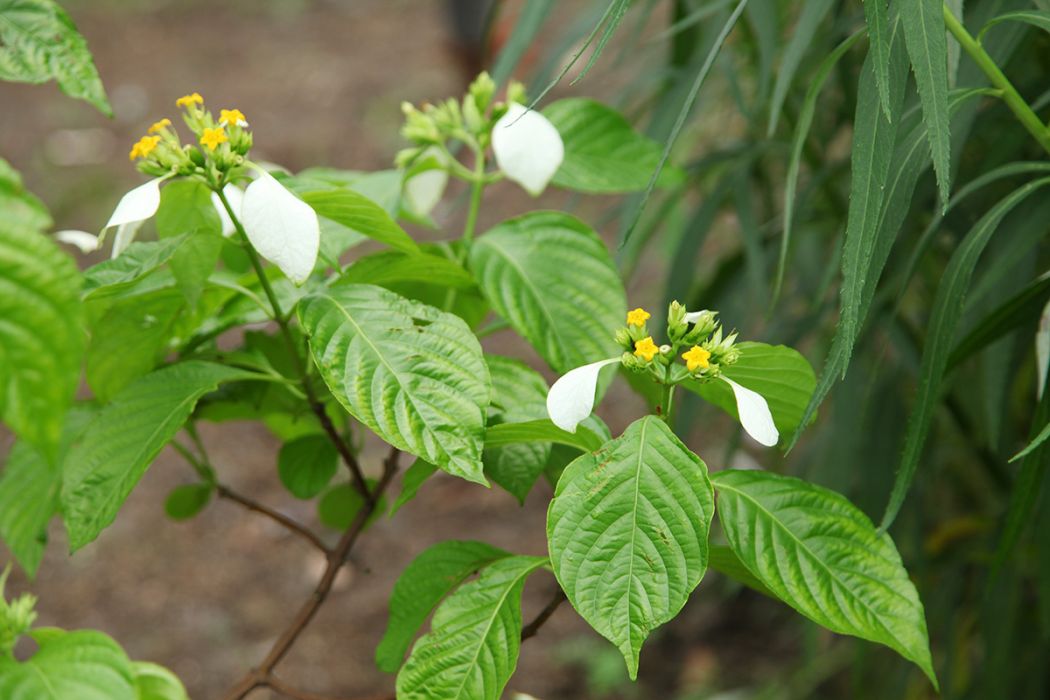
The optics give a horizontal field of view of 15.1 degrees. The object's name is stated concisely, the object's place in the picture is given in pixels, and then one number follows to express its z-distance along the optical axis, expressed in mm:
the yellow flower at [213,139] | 1454
